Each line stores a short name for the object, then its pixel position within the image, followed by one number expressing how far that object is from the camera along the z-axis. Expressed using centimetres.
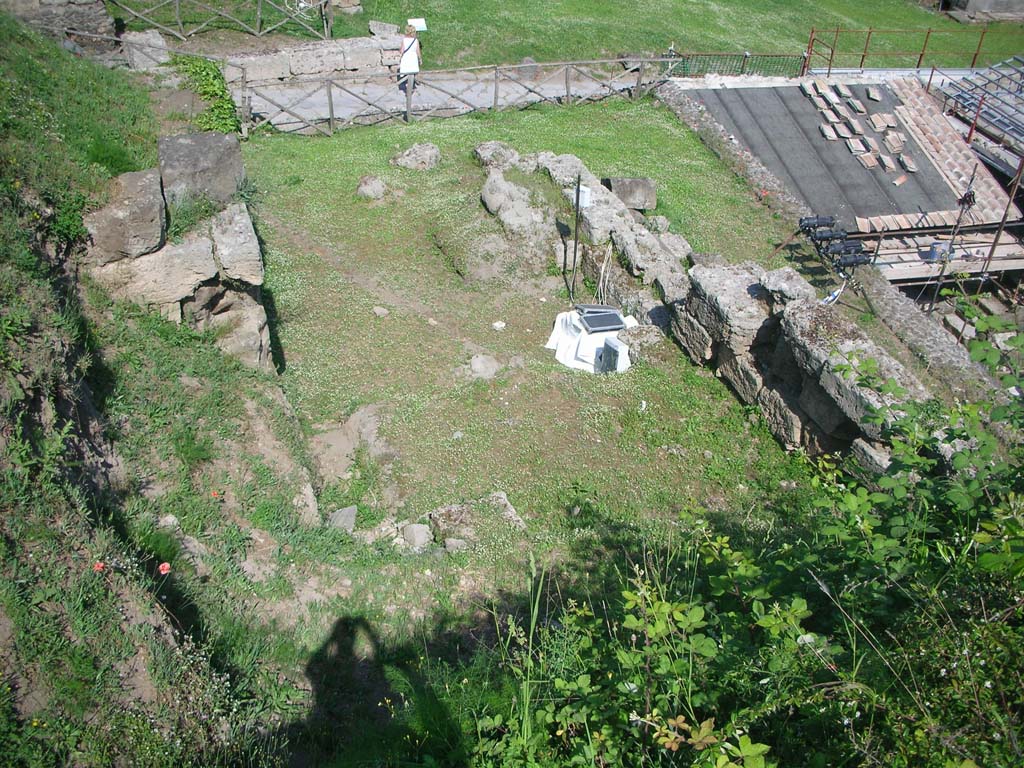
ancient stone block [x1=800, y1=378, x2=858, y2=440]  776
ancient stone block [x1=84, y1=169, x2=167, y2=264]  766
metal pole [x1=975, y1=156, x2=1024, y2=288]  1463
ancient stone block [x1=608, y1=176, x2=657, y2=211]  1369
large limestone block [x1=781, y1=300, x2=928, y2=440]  730
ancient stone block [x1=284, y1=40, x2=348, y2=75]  1931
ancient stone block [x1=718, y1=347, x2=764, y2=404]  902
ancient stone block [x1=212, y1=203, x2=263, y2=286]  821
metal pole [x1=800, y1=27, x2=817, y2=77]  1995
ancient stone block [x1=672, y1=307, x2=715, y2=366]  968
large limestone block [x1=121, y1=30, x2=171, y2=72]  1648
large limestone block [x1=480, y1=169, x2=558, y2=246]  1195
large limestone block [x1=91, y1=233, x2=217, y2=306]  774
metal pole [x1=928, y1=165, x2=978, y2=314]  1486
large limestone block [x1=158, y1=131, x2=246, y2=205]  855
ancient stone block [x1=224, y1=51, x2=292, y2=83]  1834
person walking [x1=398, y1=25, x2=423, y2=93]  1847
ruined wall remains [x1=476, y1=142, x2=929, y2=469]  770
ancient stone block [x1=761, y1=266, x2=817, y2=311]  862
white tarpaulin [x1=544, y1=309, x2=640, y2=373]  990
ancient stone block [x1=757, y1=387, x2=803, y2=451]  836
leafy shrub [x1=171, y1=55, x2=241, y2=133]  1334
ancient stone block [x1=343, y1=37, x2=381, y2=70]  1986
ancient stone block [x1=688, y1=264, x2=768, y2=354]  897
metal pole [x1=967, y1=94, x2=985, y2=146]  1833
